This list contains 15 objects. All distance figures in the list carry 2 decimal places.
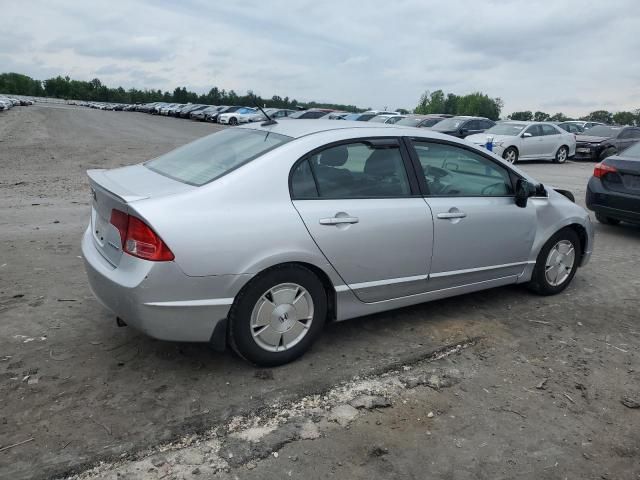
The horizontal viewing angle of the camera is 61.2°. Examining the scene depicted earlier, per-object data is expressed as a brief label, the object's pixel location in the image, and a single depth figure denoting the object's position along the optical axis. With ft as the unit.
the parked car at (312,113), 104.63
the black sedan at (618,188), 24.64
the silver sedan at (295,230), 10.08
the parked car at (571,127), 85.35
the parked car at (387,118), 87.04
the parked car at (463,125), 67.87
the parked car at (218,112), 150.61
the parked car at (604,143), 71.51
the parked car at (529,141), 60.75
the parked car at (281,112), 122.38
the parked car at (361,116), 95.55
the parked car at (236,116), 140.27
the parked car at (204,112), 160.35
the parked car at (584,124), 94.70
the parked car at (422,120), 75.30
